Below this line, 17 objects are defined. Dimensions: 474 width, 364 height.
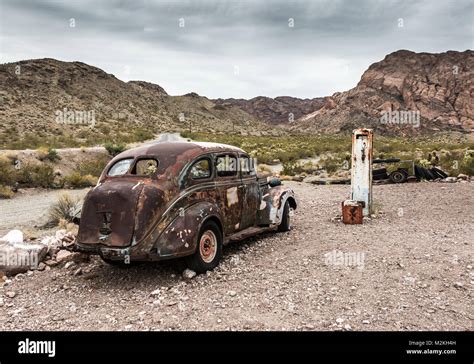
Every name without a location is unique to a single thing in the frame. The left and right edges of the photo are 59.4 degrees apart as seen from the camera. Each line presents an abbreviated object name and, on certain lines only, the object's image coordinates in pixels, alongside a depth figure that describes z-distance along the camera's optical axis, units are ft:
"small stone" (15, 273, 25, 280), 19.94
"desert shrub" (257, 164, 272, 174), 76.65
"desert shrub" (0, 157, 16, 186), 52.71
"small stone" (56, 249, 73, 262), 21.73
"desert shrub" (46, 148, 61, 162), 65.67
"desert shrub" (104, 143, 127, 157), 78.00
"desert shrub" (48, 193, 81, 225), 32.53
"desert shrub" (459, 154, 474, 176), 55.26
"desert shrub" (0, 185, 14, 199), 48.52
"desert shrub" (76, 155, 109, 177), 64.34
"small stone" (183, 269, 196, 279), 18.37
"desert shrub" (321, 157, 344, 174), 74.74
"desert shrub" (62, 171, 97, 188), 57.11
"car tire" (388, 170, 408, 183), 50.52
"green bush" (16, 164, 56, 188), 54.85
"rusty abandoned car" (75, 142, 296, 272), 17.08
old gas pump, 30.32
